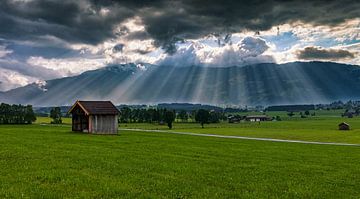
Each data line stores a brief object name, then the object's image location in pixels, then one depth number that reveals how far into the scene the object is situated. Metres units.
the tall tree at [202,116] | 164.25
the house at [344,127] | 124.96
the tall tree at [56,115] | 144.84
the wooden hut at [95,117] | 68.69
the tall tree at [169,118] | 140.75
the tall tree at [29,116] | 129.12
